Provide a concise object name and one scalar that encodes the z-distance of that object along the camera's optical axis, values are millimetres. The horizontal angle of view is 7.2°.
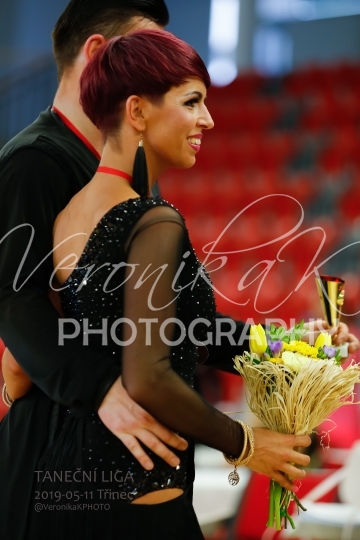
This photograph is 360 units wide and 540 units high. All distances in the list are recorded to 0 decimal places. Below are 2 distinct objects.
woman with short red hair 4657
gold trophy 5203
